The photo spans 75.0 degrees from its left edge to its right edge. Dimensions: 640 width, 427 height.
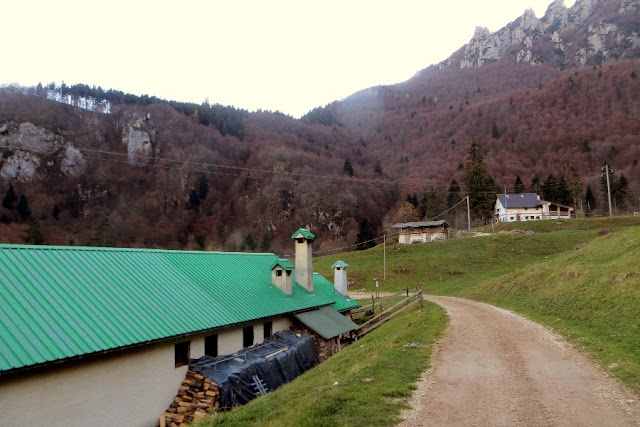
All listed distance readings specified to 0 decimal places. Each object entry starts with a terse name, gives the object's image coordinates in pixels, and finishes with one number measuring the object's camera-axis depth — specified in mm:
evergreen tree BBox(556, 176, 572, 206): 97688
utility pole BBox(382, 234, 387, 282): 53775
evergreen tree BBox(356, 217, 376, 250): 85619
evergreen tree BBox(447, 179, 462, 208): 98312
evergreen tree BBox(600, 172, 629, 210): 89875
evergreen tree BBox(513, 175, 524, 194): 108425
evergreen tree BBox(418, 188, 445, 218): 96688
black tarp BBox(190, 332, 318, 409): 15344
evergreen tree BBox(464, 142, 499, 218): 80812
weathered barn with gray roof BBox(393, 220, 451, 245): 73812
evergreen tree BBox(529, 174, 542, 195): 102931
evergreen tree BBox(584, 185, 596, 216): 96412
